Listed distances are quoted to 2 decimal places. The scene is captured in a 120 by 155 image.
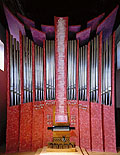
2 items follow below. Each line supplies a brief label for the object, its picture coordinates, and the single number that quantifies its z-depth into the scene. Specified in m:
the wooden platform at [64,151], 3.96
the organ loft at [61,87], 4.28
